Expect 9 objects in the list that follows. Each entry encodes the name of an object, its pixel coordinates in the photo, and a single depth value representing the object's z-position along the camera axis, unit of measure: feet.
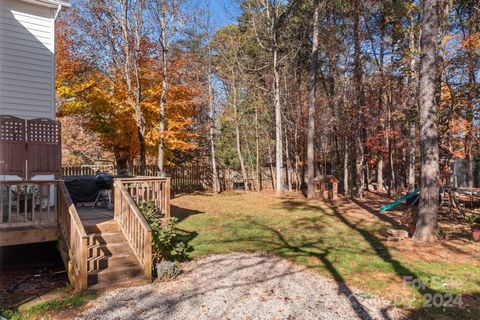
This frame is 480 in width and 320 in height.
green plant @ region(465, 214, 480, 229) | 24.58
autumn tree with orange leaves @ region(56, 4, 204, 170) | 38.32
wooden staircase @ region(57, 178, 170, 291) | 16.22
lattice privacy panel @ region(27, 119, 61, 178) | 19.27
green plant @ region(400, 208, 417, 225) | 25.80
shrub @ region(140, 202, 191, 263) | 19.26
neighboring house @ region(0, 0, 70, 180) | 23.45
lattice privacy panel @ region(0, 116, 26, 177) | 18.40
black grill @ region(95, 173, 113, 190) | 28.30
